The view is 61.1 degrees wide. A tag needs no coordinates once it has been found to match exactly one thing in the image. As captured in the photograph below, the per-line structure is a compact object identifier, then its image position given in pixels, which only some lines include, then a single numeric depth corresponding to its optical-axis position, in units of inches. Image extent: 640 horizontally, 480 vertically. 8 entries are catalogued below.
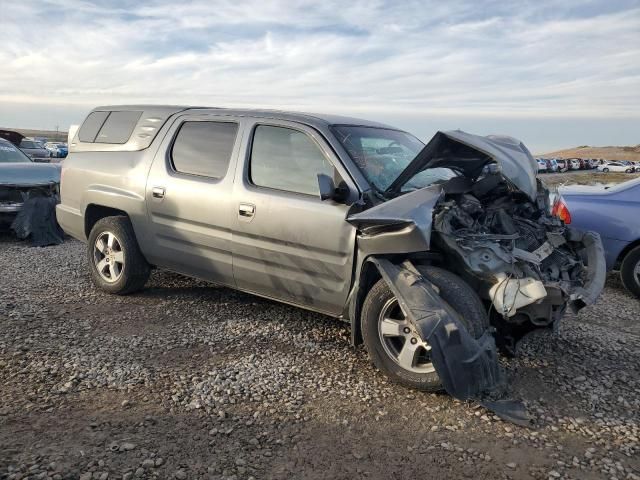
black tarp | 315.0
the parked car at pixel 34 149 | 847.9
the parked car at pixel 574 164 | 2204.7
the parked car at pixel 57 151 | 1633.9
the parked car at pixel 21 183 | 325.4
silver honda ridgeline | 139.0
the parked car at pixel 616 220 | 236.1
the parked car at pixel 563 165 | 2105.1
